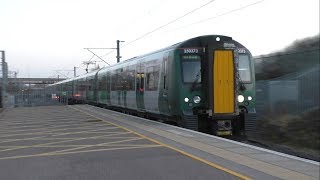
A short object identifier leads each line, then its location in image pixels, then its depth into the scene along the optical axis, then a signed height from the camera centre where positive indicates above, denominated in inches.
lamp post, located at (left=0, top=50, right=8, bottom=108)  1668.3 +25.7
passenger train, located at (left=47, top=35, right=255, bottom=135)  621.0 +4.7
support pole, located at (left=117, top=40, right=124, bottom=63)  2011.9 +167.6
